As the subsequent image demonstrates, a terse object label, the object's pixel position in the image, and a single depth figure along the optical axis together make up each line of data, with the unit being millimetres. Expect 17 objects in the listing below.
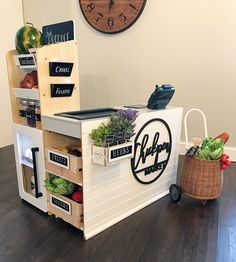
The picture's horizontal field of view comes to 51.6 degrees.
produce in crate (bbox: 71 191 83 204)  1538
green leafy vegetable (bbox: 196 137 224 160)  1843
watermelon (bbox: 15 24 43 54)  1669
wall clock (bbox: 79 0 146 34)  2961
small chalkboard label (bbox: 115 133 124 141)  1438
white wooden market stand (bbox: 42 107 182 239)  1457
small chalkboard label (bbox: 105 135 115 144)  1394
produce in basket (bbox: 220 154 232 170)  1836
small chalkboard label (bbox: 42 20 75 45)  1646
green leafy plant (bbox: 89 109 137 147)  1401
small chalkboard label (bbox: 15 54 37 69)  1594
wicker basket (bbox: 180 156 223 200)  1852
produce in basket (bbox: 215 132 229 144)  1972
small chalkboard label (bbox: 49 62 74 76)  1593
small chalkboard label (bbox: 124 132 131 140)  1481
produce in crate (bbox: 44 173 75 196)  1584
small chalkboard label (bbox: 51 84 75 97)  1642
